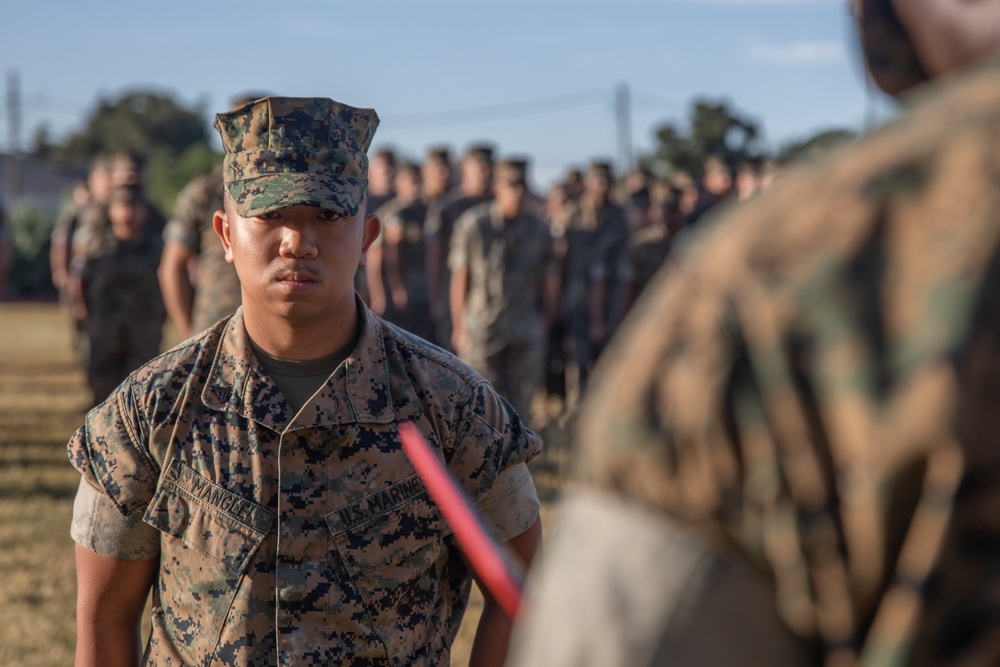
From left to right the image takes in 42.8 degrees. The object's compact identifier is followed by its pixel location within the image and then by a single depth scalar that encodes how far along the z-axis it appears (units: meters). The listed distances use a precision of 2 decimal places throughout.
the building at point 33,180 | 55.72
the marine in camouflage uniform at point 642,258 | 12.05
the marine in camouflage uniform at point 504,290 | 9.61
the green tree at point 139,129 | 70.62
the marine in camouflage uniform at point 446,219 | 11.07
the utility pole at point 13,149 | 55.41
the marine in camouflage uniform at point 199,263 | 6.23
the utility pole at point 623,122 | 50.28
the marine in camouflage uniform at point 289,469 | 2.34
